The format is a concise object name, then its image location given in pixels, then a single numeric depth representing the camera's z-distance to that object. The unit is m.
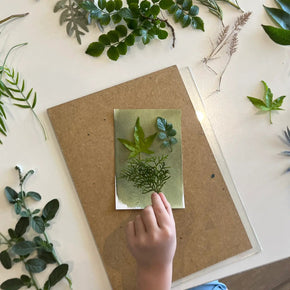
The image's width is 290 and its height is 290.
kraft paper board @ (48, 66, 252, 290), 0.74
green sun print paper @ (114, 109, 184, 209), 0.74
